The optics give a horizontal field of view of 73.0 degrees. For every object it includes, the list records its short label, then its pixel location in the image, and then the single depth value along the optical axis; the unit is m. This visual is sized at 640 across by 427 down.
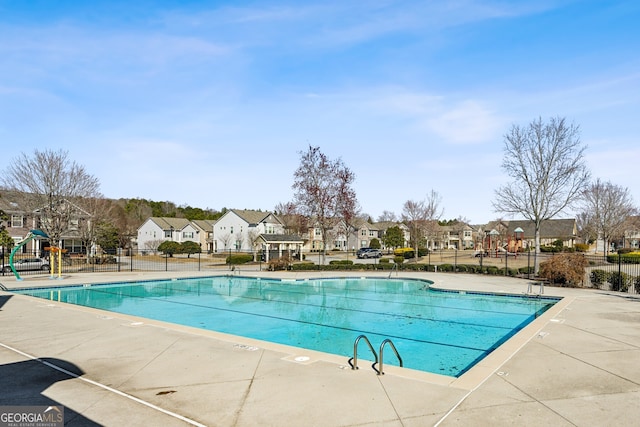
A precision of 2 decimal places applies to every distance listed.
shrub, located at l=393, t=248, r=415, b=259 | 52.94
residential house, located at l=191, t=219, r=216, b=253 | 74.50
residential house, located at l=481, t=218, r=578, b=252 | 75.00
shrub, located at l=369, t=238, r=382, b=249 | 75.62
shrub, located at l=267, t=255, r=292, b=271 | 33.03
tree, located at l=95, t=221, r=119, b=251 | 41.89
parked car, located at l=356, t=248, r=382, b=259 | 57.50
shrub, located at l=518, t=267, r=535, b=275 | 29.30
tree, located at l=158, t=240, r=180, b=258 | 57.75
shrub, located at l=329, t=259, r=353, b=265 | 35.12
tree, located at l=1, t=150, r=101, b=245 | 34.66
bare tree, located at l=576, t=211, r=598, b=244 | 65.19
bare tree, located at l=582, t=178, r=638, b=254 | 58.22
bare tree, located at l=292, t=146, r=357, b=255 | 40.84
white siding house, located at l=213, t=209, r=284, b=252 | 66.88
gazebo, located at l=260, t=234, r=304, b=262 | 46.98
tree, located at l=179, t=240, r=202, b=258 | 59.31
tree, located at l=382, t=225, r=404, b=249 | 60.22
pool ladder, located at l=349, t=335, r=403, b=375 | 7.54
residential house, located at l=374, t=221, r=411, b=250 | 88.50
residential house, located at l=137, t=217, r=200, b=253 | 71.19
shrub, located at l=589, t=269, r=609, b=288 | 21.69
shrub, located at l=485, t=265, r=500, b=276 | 28.83
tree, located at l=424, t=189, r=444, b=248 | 62.44
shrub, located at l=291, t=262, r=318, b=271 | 33.09
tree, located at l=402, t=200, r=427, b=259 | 58.98
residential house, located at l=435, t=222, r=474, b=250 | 100.12
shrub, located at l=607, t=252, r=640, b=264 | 37.55
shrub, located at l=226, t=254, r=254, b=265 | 43.24
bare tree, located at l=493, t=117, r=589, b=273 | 31.17
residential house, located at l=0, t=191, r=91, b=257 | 37.73
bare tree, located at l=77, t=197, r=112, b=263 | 40.28
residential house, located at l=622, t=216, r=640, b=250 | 66.64
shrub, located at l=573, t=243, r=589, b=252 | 61.49
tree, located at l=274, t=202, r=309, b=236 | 67.61
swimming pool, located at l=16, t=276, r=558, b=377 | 12.39
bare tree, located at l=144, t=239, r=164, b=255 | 63.39
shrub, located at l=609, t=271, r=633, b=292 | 20.50
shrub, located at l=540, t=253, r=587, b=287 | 22.08
